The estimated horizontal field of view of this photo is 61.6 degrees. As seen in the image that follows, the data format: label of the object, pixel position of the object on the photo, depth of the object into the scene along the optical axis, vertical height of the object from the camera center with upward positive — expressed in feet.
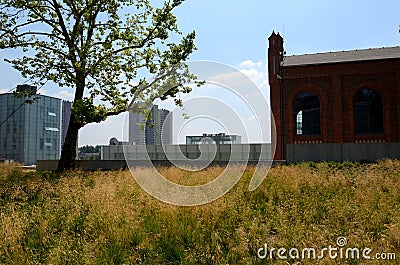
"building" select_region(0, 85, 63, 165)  184.14 +10.17
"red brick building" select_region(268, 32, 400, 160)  92.84 +15.26
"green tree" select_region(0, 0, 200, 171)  56.08 +16.75
